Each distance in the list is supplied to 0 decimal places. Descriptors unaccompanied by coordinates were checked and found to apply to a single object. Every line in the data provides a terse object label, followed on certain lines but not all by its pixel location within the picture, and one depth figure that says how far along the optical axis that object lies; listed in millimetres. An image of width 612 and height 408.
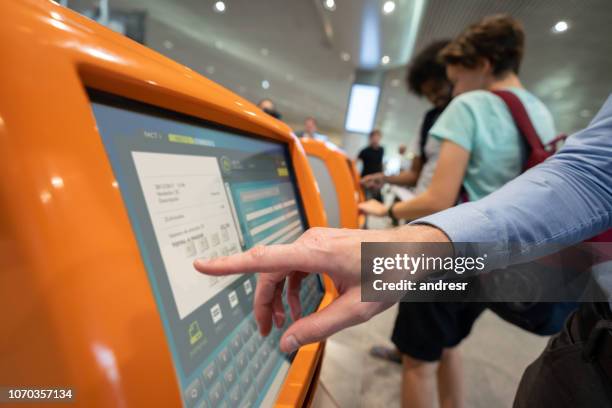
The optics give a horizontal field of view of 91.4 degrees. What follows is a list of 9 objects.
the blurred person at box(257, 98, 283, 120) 2482
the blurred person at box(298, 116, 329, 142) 3298
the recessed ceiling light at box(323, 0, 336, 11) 3562
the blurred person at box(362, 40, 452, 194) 1150
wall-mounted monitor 5645
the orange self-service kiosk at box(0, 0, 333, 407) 168
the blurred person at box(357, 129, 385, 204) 2960
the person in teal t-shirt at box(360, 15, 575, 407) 748
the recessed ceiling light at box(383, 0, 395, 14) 3603
